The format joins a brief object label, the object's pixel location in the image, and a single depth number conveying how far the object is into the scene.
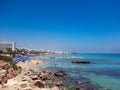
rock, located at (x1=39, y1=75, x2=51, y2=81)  14.51
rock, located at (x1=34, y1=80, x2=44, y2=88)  10.39
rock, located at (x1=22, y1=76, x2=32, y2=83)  11.21
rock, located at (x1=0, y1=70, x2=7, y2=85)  9.44
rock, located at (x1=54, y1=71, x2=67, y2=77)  16.76
